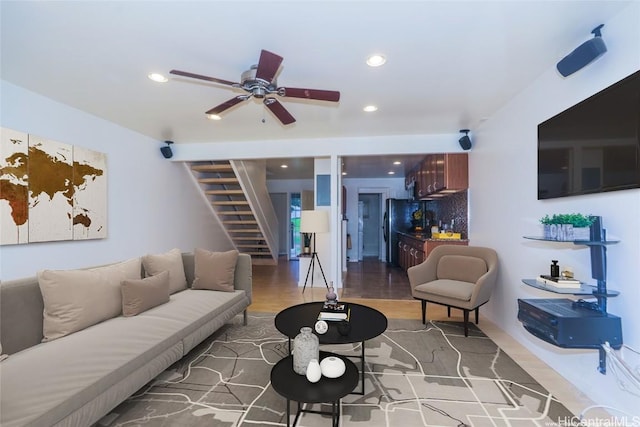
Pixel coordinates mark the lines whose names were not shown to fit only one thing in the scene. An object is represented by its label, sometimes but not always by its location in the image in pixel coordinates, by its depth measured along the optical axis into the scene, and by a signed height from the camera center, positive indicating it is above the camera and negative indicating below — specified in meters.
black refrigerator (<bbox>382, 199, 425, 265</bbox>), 7.37 -0.02
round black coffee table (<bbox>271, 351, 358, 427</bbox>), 1.48 -0.94
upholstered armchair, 3.00 -0.72
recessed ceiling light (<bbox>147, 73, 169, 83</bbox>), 2.50 +1.24
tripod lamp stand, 4.51 -0.09
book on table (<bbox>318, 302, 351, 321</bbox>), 2.26 -0.79
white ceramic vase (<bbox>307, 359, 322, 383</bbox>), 1.59 -0.87
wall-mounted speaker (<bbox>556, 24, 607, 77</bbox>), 1.80 +1.06
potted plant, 1.86 -0.07
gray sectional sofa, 1.35 -0.83
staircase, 5.28 +0.28
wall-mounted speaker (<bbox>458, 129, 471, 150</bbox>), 4.07 +1.08
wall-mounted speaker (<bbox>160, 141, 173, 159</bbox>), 4.65 +1.07
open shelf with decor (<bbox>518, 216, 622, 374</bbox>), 1.74 -0.63
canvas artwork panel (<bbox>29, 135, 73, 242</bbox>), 2.78 +0.27
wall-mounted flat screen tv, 1.66 +0.49
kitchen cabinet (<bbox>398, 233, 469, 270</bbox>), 4.42 -0.59
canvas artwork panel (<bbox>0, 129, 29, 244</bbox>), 2.55 +0.27
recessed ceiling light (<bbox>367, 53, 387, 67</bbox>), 2.21 +1.24
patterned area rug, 1.81 -1.28
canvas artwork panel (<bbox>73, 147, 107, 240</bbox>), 3.22 +0.26
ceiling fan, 1.88 +0.96
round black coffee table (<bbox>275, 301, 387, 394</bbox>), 1.96 -0.83
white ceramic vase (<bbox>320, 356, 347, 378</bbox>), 1.65 -0.88
